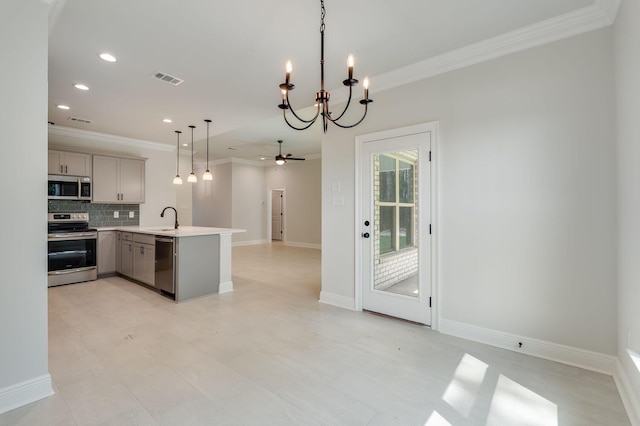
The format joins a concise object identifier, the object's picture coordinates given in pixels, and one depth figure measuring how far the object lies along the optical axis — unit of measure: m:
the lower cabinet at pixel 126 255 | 5.10
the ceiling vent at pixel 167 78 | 3.32
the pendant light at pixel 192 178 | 5.23
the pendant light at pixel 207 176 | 5.29
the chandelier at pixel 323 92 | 1.65
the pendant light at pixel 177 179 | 5.63
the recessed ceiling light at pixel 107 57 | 2.90
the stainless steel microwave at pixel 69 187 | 5.05
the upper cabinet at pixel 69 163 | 4.98
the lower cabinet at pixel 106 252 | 5.41
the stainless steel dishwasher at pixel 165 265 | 4.10
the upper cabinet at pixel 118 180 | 5.48
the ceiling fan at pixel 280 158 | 7.29
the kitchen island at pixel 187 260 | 4.07
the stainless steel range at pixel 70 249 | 4.81
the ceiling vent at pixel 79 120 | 4.85
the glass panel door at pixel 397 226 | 3.18
